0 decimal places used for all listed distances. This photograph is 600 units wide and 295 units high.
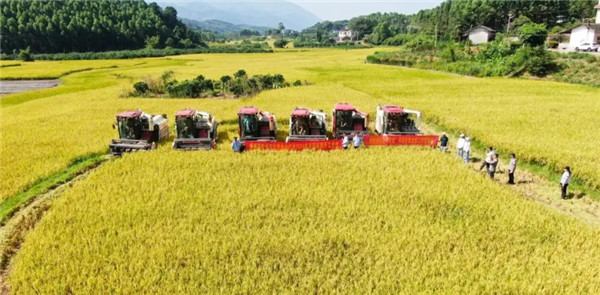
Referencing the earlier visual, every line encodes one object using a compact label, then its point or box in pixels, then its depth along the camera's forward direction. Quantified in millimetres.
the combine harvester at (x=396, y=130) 17219
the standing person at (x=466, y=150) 15128
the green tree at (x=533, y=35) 47969
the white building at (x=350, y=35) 187088
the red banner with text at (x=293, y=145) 16312
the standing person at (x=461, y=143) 15559
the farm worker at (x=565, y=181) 12043
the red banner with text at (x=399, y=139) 17172
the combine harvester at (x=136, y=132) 16219
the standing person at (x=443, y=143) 16219
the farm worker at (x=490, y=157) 13641
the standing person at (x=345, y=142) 16244
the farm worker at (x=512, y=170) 13250
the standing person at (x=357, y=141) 16547
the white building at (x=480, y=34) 76231
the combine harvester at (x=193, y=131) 16469
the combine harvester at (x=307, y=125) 17219
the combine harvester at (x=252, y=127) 17156
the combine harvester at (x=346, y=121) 18000
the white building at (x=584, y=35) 53375
